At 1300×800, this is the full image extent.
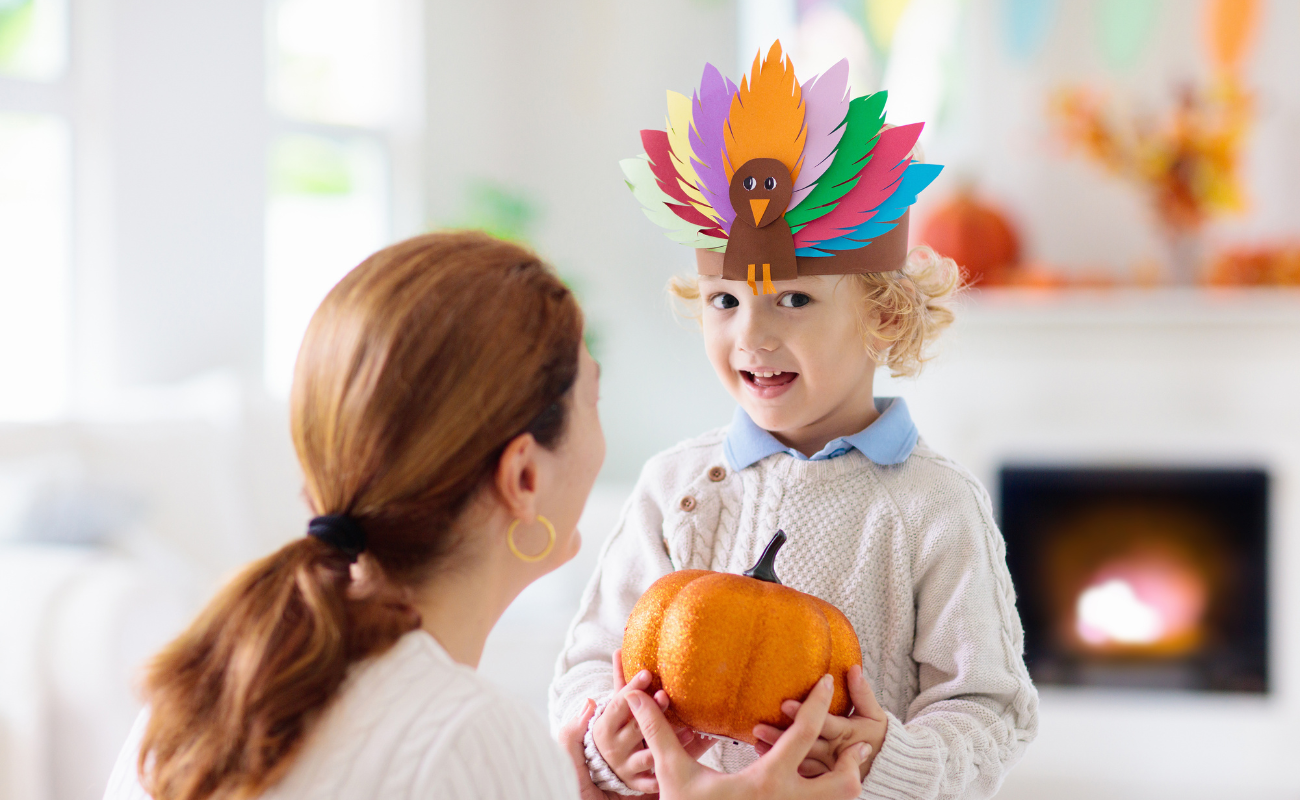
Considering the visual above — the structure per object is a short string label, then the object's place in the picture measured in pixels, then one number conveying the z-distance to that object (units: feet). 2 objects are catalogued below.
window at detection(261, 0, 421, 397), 14.40
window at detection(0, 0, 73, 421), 12.11
